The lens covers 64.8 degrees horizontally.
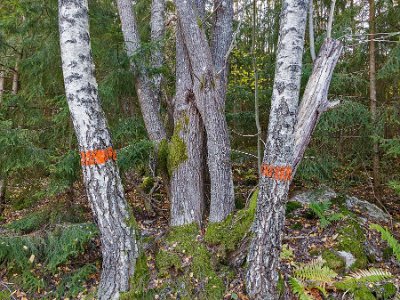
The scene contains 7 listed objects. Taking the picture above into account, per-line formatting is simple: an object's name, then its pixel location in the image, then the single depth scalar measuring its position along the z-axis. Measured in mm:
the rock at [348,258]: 4093
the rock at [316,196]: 5535
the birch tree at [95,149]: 3344
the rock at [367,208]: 5328
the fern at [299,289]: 3381
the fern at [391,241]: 4098
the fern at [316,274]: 3615
